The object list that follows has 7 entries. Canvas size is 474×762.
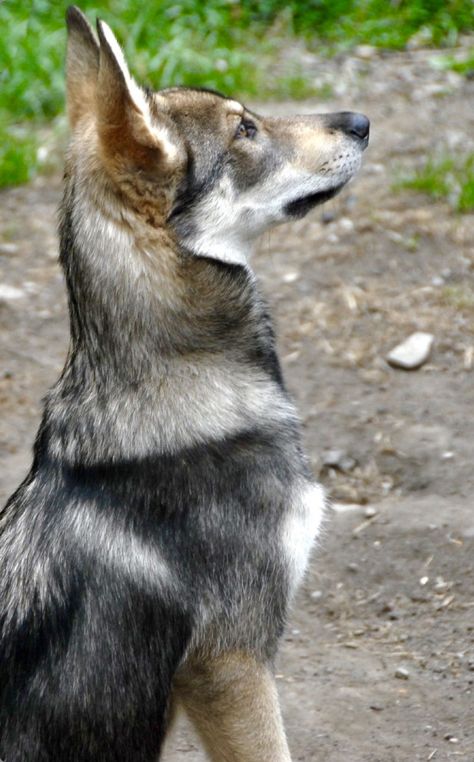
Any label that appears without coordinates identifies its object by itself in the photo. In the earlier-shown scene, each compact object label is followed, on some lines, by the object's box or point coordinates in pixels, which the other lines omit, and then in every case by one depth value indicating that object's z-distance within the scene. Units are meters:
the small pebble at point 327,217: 14.55
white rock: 12.03
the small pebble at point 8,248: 14.98
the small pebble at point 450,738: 8.25
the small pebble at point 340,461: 10.92
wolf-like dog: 6.71
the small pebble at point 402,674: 8.88
